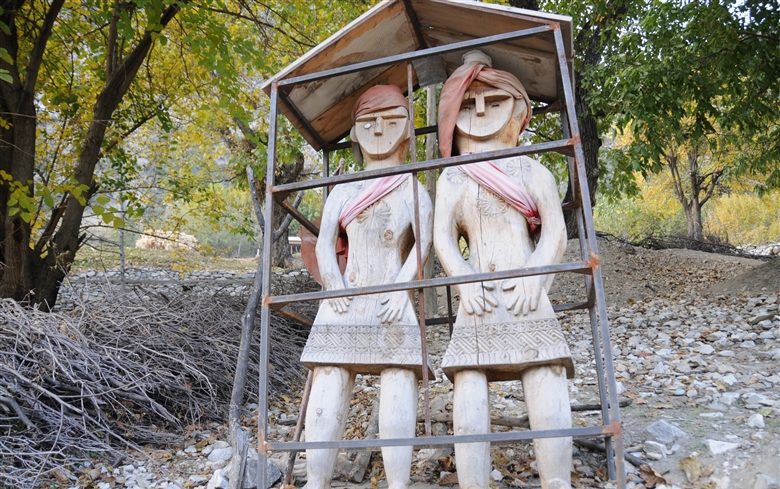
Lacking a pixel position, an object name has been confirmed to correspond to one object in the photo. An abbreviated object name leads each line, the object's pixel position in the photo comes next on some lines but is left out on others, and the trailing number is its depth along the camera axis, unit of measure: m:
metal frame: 2.15
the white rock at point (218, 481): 2.97
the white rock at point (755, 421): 3.11
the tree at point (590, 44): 7.20
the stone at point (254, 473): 2.98
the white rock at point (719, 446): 2.89
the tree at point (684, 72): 5.44
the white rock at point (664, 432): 3.10
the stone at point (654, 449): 2.97
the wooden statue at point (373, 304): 2.60
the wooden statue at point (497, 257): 2.46
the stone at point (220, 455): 3.42
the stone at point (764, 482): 2.52
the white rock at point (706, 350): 4.58
